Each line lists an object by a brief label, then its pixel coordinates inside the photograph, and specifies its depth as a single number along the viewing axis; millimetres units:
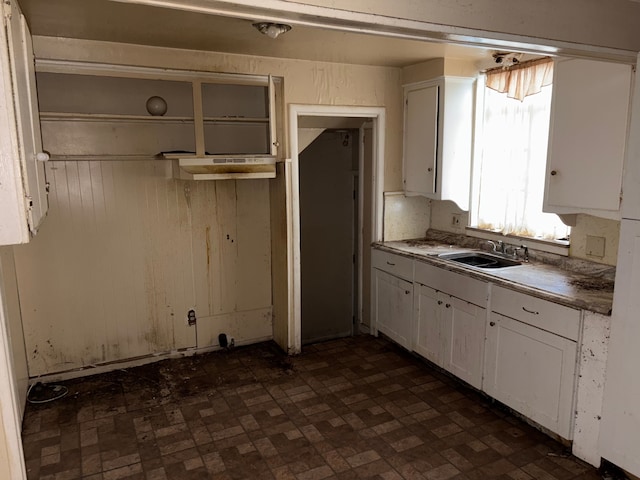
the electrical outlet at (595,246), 2936
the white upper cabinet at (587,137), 2471
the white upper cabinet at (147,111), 3205
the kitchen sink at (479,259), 3458
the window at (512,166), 3258
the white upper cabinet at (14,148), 1194
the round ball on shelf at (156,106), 3379
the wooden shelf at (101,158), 3236
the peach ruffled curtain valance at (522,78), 3119
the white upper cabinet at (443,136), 3680
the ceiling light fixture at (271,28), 2537
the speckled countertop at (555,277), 2480
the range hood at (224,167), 3121
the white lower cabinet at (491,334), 2539
